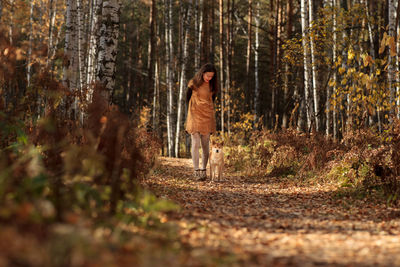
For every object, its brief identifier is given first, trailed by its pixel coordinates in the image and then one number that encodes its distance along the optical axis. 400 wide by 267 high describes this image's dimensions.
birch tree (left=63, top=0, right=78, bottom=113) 19.02
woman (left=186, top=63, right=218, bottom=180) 16.09
